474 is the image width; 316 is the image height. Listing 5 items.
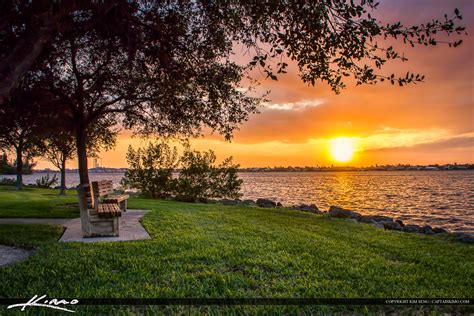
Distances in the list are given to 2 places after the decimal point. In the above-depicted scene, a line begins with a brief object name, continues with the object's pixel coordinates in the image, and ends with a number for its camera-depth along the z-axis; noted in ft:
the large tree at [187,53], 18.95
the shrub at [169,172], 103.37
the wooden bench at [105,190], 34.55
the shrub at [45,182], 154.92
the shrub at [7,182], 146.85
